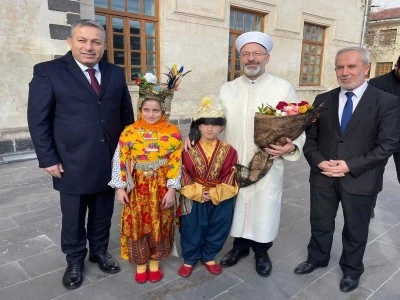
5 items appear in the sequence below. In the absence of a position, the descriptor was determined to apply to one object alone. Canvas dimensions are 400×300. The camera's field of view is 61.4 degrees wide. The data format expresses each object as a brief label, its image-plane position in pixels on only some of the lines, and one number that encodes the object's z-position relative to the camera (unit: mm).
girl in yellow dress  2215
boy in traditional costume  2299
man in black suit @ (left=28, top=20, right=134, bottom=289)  2125
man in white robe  2326
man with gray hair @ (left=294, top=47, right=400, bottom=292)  2121
